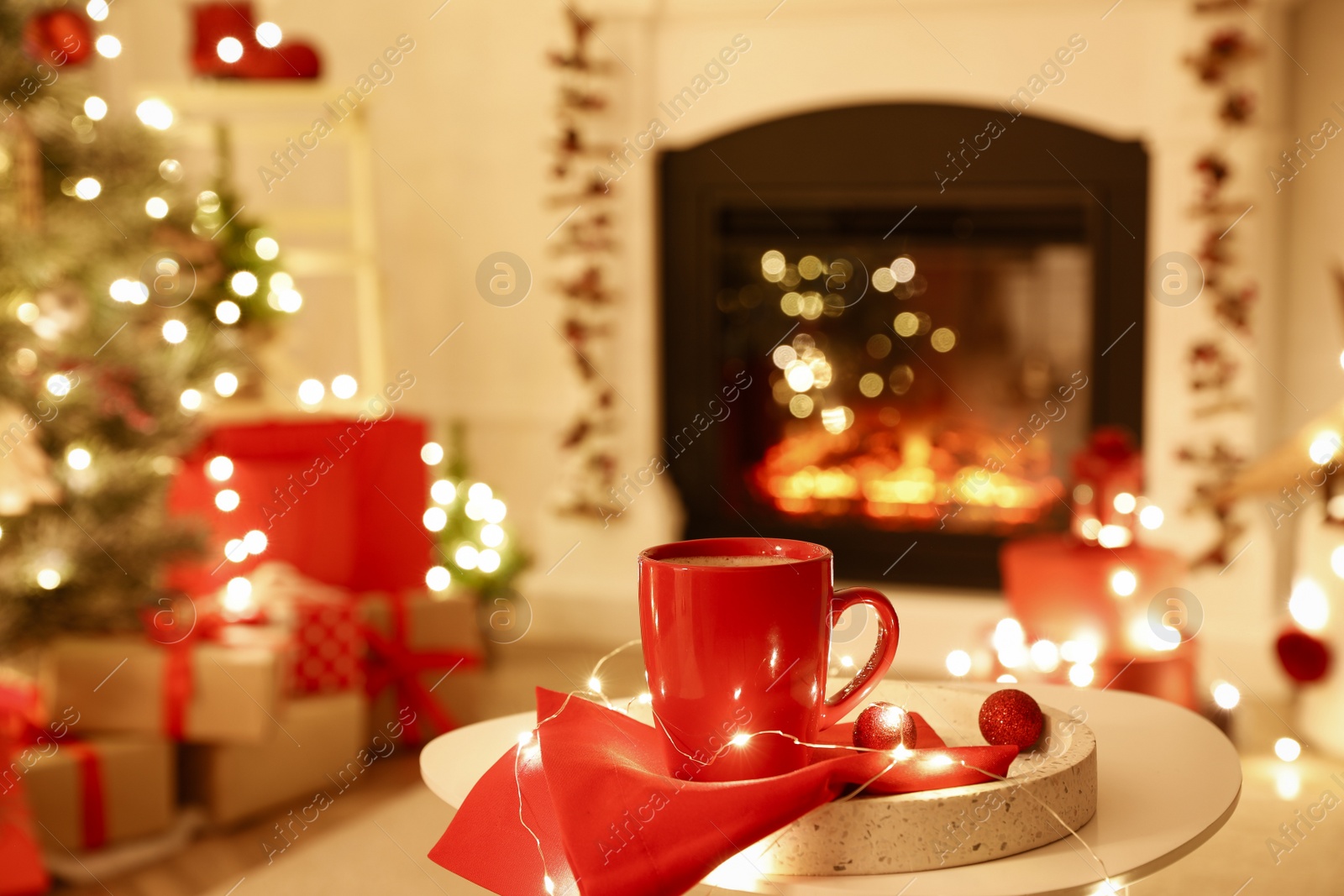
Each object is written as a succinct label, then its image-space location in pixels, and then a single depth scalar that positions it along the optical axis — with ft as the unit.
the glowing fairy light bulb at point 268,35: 8.41
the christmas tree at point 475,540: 9.17
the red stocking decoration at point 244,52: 8.31
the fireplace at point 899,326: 8.66
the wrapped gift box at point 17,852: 5.21
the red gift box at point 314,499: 7.11
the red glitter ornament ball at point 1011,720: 1.97
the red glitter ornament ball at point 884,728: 1.94
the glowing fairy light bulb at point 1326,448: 6.08
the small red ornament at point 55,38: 6.09
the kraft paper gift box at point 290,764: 6.05
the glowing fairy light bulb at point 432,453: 8.29
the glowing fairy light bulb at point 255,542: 7.11
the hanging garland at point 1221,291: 7.92
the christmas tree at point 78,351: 5.99
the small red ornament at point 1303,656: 6.50
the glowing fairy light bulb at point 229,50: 8.22
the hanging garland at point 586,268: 9.34
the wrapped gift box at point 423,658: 7.06
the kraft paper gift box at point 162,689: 5.90
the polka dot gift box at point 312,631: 6.48
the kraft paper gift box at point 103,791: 5.61
